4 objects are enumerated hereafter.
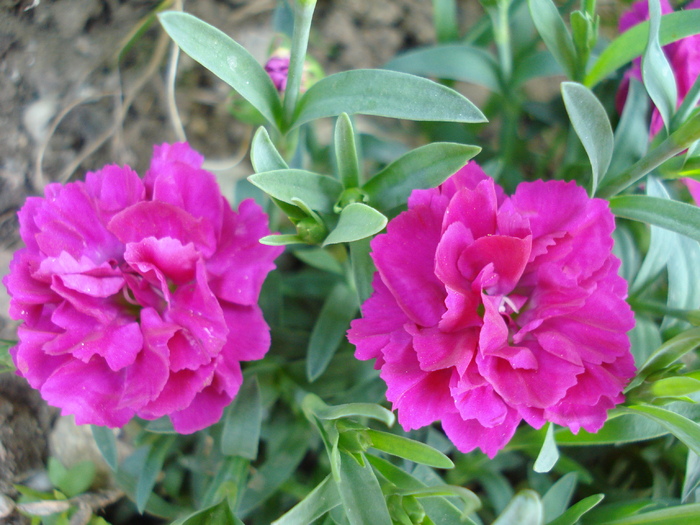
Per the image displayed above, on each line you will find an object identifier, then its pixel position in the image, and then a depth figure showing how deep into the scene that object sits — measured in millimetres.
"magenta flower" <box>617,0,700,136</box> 152
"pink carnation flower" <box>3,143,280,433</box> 130
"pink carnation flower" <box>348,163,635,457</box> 125
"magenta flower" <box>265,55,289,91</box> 166
